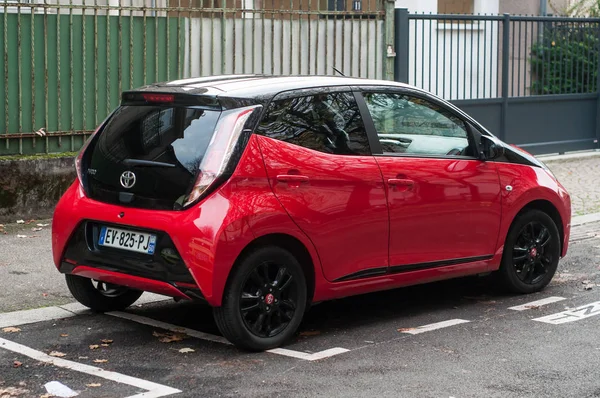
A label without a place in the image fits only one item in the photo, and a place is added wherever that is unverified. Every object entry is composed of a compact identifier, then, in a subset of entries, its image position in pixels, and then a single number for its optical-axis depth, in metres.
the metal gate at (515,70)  15.43
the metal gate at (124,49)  10.87
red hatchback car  6.34
